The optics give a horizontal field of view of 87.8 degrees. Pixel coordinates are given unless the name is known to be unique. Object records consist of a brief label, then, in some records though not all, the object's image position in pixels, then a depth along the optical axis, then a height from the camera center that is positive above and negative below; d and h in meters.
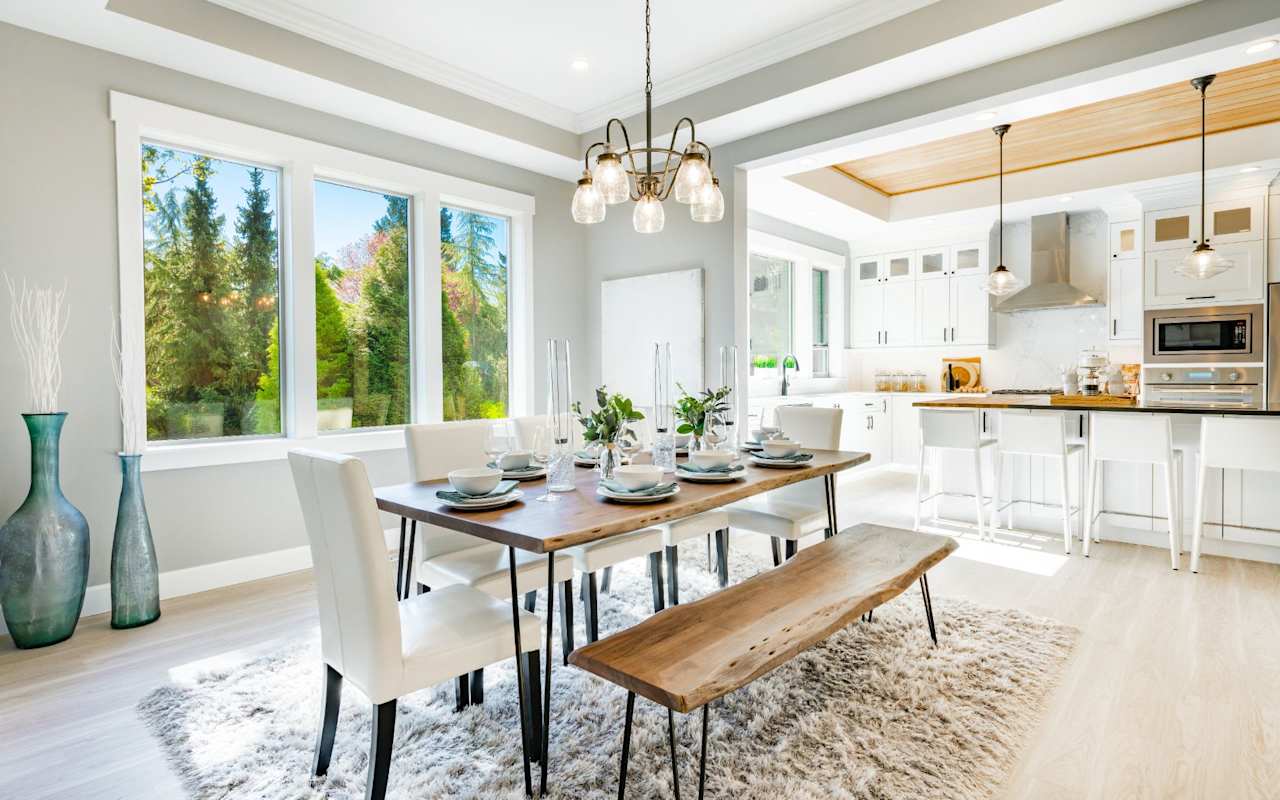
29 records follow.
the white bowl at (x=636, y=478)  2.07 -0.28
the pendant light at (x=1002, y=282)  5.19 +0.81
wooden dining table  1.70 -0.35
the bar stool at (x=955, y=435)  4.24 -0.32
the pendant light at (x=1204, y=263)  4.35 +0.80
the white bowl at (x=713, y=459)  2.38 -0.25
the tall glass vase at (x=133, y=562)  2.88 -0.74
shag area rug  1.75 -1.03
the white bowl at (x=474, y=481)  2.02 -0.28
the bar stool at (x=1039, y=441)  3.95 -0.34
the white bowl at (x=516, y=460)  2.53 -0.27
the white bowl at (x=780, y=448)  2.69 -0.25
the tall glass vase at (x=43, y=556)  2.63 -0.65
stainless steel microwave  5.09 +0.39
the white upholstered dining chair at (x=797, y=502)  3.01 -0.56
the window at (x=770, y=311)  6.58 +0.79
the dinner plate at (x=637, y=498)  2.03 -0.34
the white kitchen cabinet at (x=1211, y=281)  5.05 +0.81
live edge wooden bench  1.50 -0.64
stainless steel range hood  6.21 +1.17
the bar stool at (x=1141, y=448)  3.65 -0.36
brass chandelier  2.48 +0.76
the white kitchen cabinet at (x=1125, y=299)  5.79 +0.76
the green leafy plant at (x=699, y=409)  2.64 -0.08
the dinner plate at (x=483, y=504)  1.95 -0.34
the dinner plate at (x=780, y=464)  2.60 -0.30
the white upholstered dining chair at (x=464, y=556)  2.28 -0.61
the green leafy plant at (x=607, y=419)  2.27 -0.10
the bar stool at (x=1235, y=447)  3.38 -0.33
